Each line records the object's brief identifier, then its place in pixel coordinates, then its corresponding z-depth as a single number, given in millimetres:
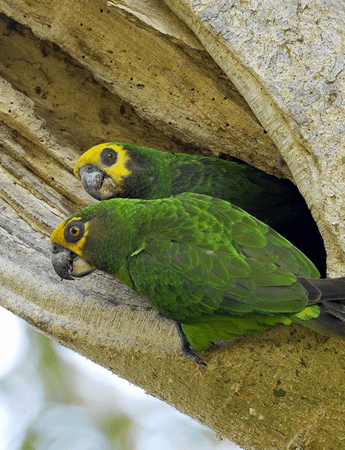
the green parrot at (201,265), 3977
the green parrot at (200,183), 5707
